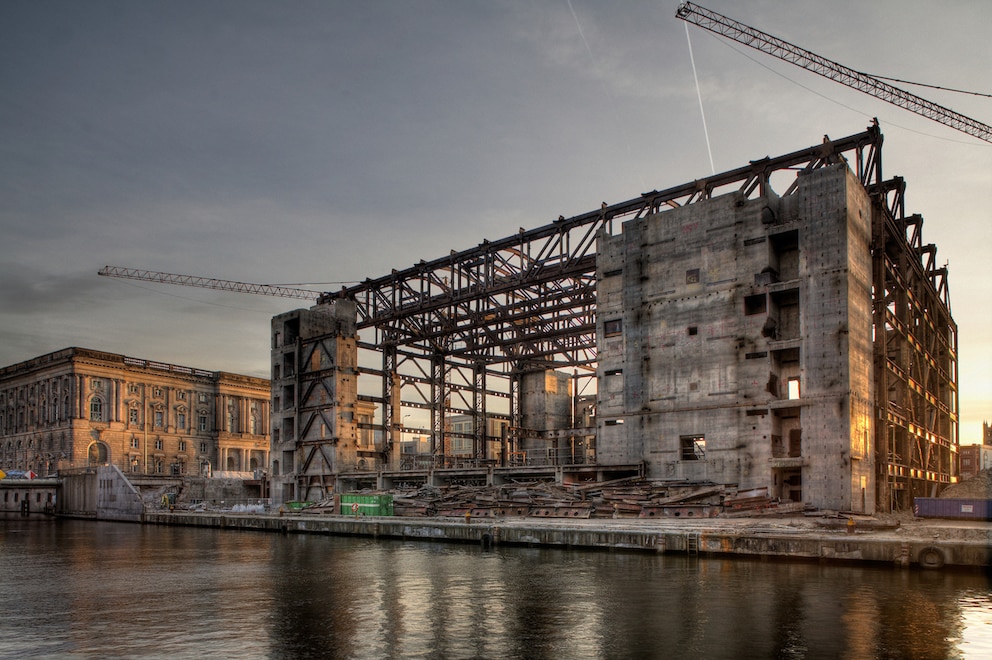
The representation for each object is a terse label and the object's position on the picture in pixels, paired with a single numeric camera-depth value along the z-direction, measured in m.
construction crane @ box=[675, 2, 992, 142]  75.38
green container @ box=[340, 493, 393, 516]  50.41
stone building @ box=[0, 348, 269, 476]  111.06
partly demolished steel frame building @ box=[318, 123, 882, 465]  45.41
